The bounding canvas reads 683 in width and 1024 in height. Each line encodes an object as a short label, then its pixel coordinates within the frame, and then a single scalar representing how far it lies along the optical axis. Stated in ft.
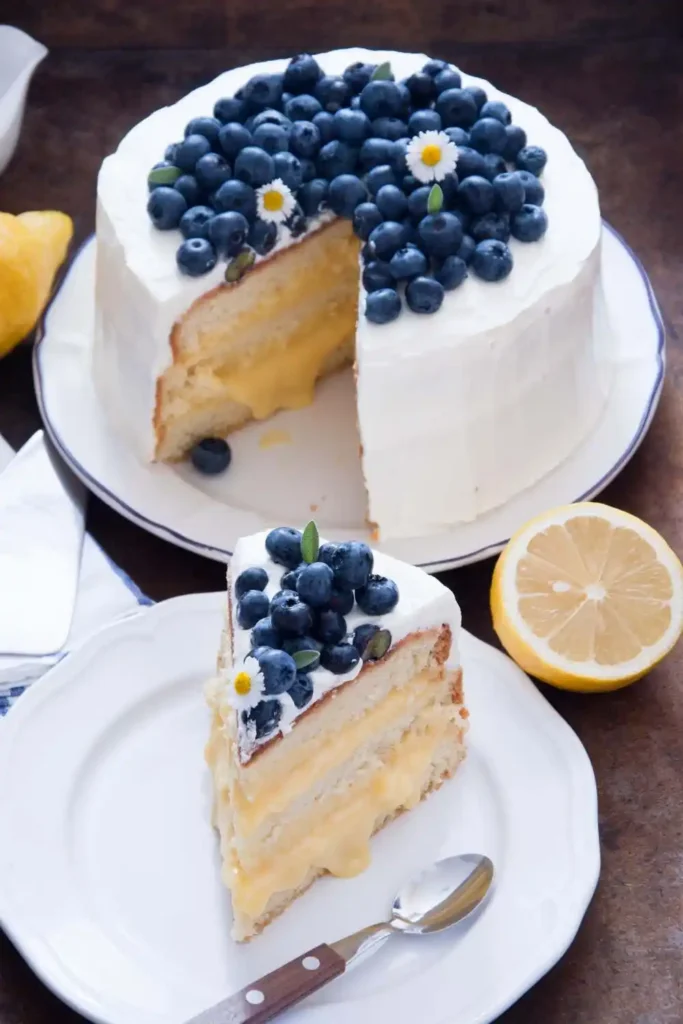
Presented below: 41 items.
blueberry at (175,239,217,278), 6.71
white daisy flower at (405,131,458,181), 6.80
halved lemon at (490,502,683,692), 6.07
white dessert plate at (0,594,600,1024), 5.21
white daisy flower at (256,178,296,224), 6.89
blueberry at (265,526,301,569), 5.58
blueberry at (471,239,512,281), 6.62
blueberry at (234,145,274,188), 6.86
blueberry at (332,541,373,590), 5.41
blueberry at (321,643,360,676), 5.28
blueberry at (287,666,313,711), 5.21
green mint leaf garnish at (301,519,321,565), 5.51
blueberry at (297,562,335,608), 5.33
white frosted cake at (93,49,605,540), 6.59
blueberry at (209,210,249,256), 6.78
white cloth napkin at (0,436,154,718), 6.23
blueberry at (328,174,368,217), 6.96
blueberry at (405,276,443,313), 6.52
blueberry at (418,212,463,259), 6.63
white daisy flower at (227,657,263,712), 5.20
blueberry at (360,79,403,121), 7.14
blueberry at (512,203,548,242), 6.82
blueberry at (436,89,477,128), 7.17
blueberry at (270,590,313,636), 5.26
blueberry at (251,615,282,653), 5.31
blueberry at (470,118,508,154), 7.07
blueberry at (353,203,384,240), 6.86
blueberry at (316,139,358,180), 7.02
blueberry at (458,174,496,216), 6.77
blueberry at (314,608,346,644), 5.32
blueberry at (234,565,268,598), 5.50
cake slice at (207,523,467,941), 5.28
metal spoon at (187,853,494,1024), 4.99
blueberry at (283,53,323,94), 7.30
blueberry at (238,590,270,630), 5.41
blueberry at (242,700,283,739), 5.18
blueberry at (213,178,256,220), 6.80
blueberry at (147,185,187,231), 6.84
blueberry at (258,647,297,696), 5.19
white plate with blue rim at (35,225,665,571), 6.81
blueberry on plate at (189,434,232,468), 7.29
